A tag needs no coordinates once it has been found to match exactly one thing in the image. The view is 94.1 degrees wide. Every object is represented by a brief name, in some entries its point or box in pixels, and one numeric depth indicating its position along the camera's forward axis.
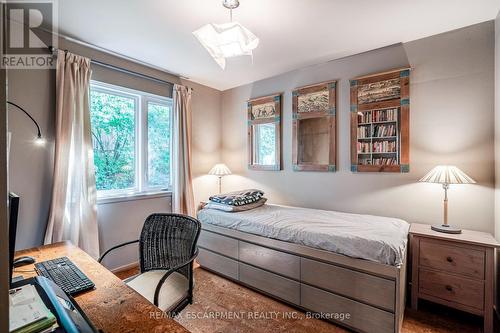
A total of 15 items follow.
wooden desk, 0.89
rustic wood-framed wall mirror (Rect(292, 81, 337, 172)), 2.93
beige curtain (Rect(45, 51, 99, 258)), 2.27
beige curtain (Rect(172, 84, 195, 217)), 3.29
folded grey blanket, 2.81
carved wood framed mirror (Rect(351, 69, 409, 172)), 2.46
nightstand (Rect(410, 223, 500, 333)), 1.80
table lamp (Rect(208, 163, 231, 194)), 3.64
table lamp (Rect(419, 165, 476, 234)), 1.98
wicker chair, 1.54
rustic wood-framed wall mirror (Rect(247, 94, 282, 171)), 3.43
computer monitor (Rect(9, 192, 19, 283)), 0.91
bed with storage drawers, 1.74
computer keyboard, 1.13
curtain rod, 2.28
